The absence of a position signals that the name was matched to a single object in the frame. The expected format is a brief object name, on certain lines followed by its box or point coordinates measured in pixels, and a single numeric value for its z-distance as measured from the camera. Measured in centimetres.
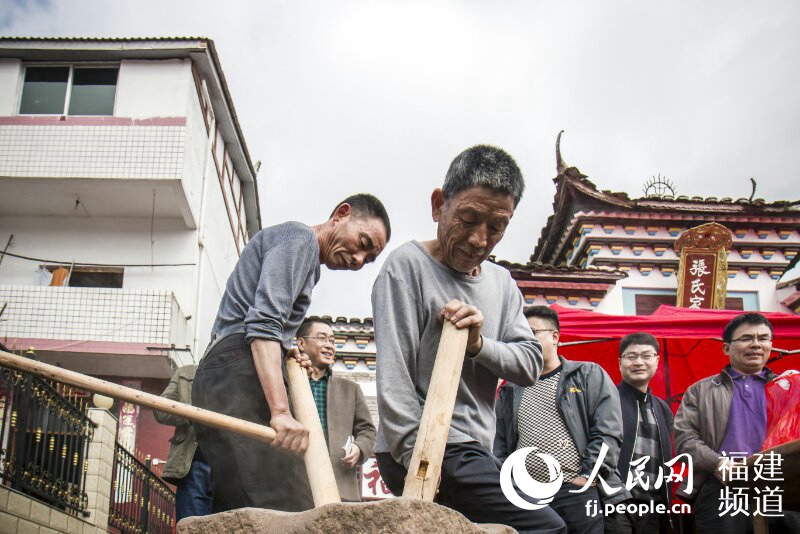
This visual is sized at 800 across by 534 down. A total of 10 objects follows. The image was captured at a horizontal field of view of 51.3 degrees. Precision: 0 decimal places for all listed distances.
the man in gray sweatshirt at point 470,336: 256
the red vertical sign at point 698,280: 1412
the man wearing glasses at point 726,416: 453
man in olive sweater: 452
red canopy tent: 718
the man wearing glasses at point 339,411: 486
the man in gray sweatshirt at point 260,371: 290
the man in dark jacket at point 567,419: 439
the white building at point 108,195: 1583
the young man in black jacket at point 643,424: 492
